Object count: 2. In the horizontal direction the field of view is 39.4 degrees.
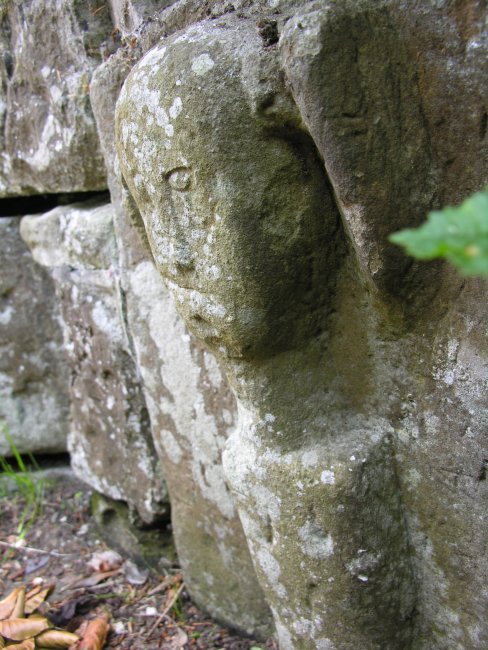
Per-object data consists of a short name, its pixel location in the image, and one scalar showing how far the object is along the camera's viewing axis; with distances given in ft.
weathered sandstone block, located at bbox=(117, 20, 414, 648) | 2.70
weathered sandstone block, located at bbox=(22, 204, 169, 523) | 4.91
